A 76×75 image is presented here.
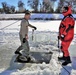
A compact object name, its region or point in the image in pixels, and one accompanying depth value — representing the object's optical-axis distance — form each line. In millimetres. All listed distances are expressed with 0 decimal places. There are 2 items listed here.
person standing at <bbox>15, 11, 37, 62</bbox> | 2353
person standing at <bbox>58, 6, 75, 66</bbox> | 2185
